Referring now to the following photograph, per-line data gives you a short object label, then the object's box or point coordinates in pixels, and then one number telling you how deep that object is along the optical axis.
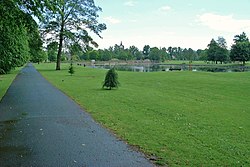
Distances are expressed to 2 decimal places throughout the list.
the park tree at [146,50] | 153.30
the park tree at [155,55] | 136.00
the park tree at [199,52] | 135.88
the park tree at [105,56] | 122.94
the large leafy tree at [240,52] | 83.75
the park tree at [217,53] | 96.81
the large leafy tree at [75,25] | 47.22
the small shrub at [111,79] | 17.81
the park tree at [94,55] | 123.69
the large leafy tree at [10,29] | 12.25
